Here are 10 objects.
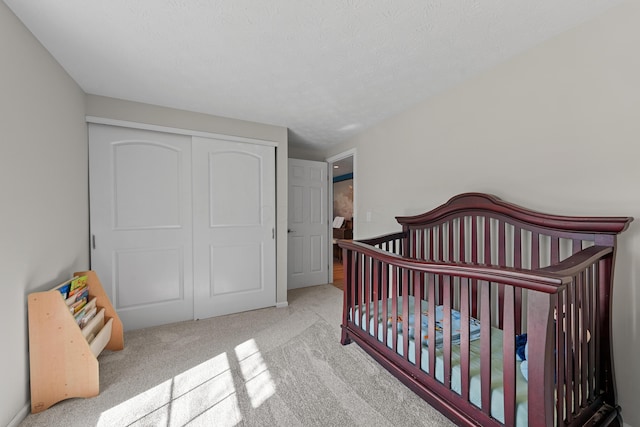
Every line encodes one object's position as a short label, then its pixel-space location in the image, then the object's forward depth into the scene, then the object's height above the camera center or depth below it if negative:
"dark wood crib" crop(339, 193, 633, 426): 0.91 -0.54
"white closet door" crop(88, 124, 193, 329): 2.31 -0.10
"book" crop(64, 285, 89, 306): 1.66 -0.57
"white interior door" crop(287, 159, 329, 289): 3.80 -0.22
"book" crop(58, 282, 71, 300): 1.62 -0.50
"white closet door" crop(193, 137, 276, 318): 2.68 -0.17
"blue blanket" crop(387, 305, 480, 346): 1.47 -0.73
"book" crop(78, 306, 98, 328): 1.71 -0.73
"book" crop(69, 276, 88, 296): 1.73 -0.51
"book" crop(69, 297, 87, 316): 1.66 -0.63
